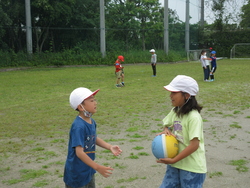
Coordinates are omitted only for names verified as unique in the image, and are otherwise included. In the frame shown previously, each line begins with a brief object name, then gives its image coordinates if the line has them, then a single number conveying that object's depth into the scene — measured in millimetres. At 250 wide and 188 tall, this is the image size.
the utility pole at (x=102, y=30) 33469
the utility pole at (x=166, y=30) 37456
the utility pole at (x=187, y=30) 40994
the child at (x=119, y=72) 16031
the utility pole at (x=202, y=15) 47225
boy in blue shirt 3184
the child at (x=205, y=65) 17827
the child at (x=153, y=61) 20658
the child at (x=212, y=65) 17938
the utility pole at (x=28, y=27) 30428
